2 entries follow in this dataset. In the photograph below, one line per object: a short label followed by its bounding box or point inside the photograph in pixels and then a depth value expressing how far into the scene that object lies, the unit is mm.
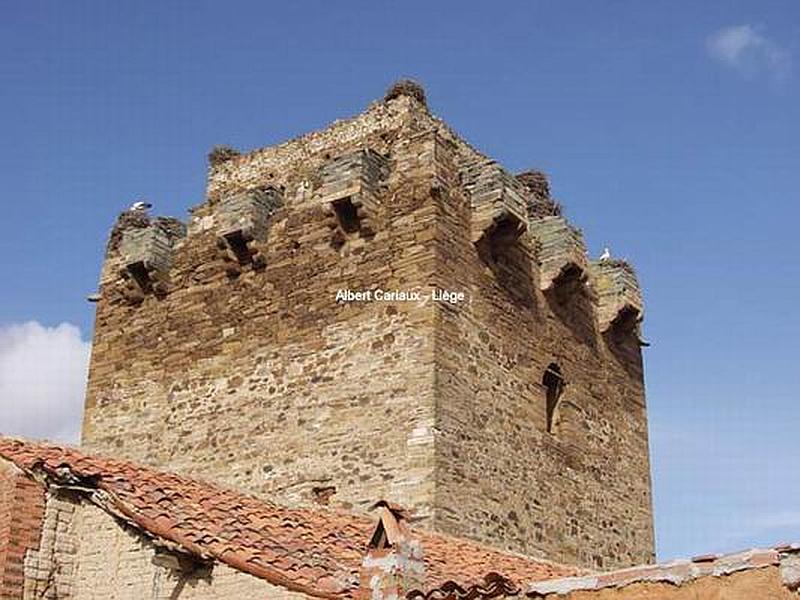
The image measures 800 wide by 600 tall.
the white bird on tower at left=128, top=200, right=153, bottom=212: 17578
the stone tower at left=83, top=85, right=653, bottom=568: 13867
